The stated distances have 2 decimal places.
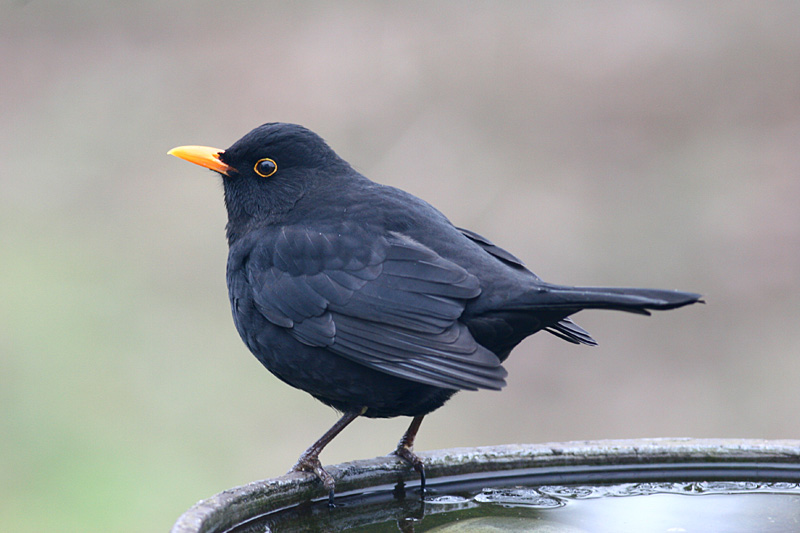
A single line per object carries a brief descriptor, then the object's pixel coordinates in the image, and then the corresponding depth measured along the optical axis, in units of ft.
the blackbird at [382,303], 21.70
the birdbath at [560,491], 20.77
